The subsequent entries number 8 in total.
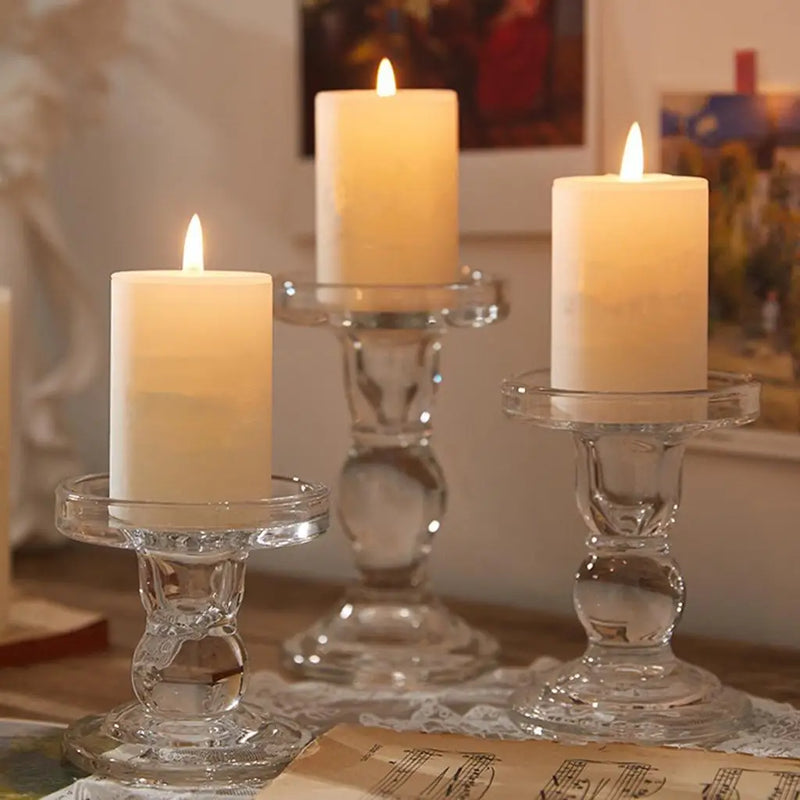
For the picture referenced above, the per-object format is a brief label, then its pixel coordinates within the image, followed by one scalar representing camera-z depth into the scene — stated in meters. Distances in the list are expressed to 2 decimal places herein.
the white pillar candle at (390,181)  1.23
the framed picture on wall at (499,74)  1.35
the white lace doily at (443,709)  1.17
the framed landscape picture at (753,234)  1.28
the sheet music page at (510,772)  1.07
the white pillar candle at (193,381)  1.10
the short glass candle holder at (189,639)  1.10
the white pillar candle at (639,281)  1.14
